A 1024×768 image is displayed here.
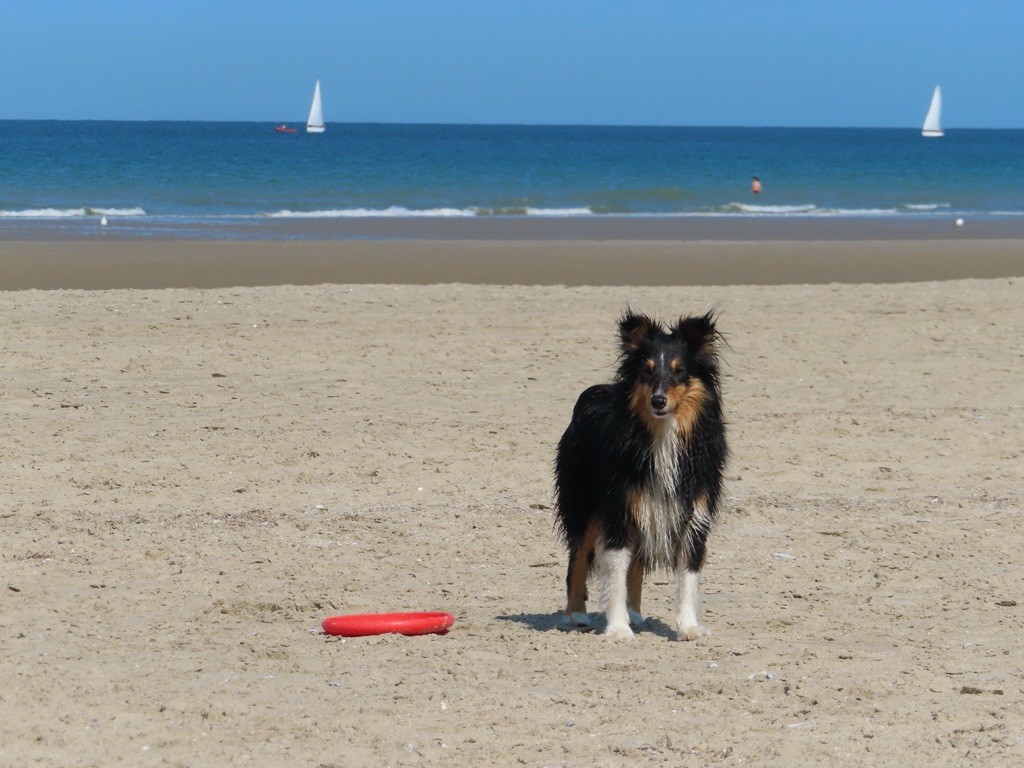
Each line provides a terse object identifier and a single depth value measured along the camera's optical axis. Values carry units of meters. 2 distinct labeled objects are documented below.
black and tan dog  11.32
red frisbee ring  11.74
